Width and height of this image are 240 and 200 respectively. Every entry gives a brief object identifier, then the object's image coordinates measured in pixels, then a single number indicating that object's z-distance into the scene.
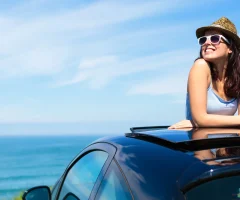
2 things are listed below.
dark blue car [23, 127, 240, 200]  2.29
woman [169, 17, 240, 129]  3.73
